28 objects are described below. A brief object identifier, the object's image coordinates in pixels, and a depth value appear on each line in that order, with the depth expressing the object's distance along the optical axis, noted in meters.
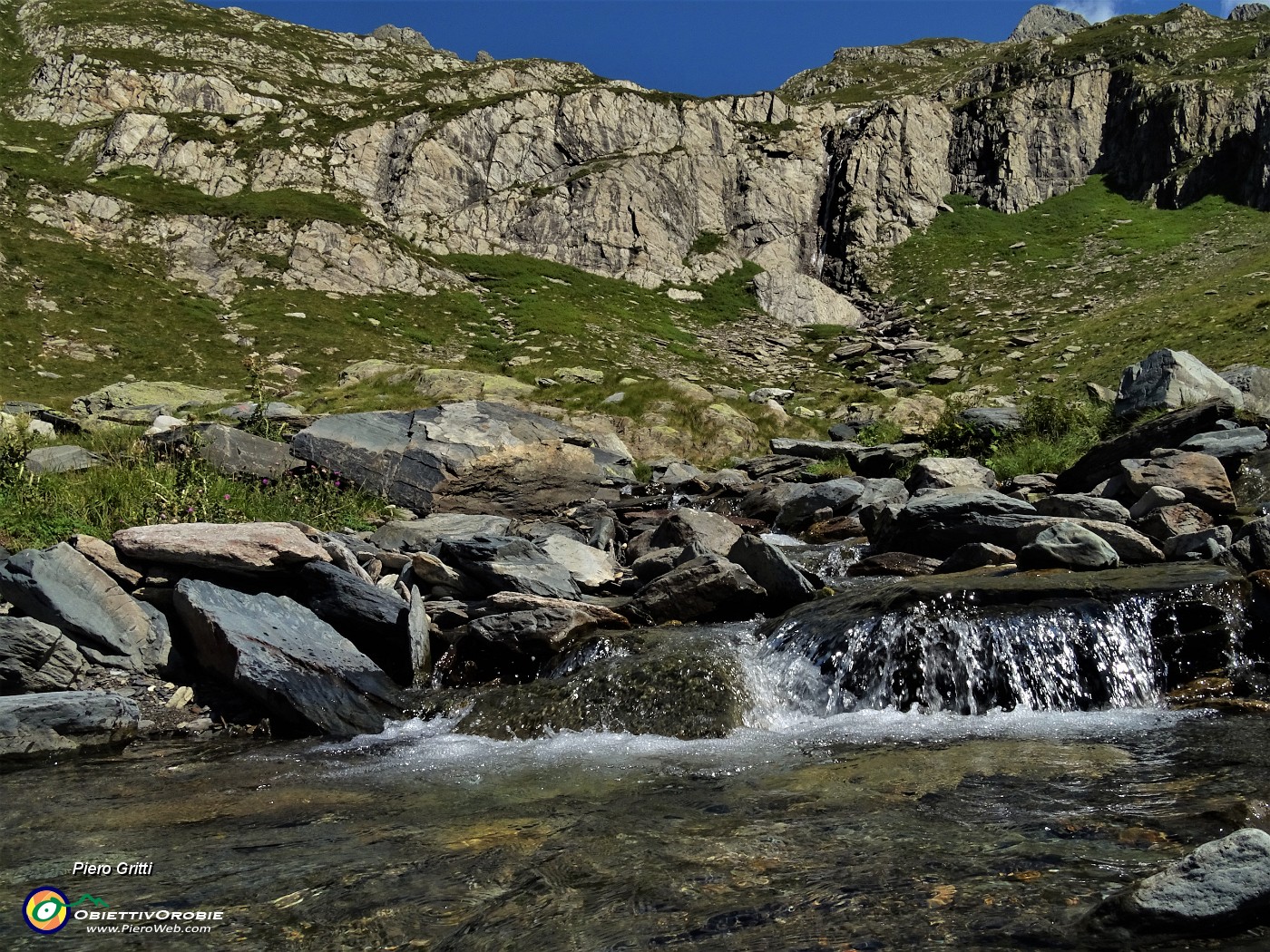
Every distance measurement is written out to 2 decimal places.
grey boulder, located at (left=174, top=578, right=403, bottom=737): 7.20
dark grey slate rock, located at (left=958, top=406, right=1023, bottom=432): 19.16
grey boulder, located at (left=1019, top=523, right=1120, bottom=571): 9.41
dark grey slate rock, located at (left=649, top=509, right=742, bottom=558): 12.29
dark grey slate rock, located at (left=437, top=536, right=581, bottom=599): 9.96
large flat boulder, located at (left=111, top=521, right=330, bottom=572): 8.35
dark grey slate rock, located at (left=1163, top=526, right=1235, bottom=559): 9.22
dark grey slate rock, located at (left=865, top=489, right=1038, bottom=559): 11.09
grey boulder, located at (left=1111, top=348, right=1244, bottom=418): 15.74
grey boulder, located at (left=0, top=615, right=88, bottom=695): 7.08
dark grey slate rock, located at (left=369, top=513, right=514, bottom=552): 12.27
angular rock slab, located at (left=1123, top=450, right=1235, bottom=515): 11.38
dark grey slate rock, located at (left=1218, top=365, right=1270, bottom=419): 15.67
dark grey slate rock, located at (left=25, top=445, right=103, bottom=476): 12.39
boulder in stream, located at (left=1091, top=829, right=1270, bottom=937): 2.67
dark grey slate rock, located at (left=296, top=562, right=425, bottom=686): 8.61
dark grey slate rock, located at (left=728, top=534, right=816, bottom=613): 9.69
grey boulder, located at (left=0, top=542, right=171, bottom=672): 7.63
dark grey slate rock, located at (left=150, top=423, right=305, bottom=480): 13.41
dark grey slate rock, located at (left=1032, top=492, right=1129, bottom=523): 11.42
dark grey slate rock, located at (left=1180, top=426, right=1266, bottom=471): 12.67
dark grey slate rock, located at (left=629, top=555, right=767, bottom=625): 9.58
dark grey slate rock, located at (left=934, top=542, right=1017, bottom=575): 10.33
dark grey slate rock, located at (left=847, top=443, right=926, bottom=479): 18.81
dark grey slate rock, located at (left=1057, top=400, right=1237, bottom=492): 13.85
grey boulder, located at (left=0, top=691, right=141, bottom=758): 6.37
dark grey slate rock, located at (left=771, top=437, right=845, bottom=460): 20.00
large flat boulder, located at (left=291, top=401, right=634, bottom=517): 14.91
